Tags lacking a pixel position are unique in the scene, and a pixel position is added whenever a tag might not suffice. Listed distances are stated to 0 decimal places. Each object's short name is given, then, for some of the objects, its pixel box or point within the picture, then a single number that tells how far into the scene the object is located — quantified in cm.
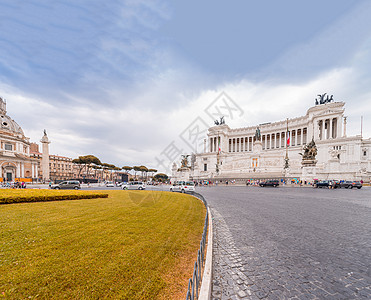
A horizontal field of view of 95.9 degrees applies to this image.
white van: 2459
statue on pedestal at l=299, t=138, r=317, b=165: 3425
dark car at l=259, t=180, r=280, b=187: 3291
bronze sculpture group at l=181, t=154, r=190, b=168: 5952
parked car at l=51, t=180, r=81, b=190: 2800
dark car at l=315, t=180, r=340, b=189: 2789
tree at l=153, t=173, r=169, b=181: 12174
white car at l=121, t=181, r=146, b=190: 3146
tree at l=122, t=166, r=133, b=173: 8118
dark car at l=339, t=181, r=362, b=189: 2723
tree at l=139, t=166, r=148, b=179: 8028
